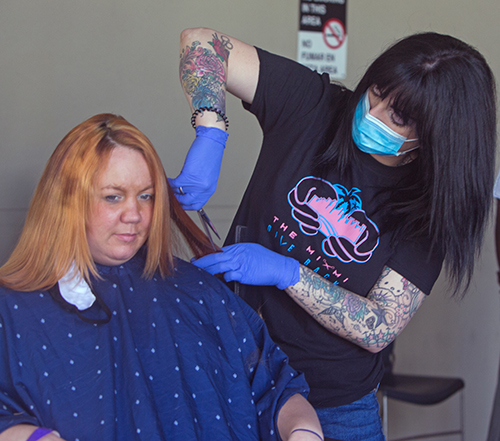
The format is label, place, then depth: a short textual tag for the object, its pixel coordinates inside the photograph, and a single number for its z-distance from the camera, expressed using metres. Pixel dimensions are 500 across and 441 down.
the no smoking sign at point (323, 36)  2.62
